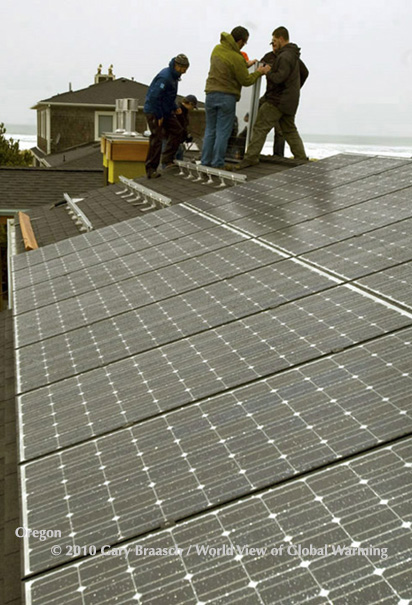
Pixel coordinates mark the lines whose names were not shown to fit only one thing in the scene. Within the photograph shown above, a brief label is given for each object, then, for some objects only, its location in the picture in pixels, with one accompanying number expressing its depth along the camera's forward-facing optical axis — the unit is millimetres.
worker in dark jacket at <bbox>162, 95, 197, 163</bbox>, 18411
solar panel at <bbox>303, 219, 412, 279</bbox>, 6797
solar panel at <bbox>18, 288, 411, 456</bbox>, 5246
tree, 48041
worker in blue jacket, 16203
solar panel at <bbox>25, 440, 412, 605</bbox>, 3094
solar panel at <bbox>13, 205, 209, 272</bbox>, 10797
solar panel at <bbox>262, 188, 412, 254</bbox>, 8023
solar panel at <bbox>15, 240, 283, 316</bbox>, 7719
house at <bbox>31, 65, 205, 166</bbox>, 56531
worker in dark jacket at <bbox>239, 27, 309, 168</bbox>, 15242
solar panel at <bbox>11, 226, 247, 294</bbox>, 8875
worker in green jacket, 15188
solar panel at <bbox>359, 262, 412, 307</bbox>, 5859
